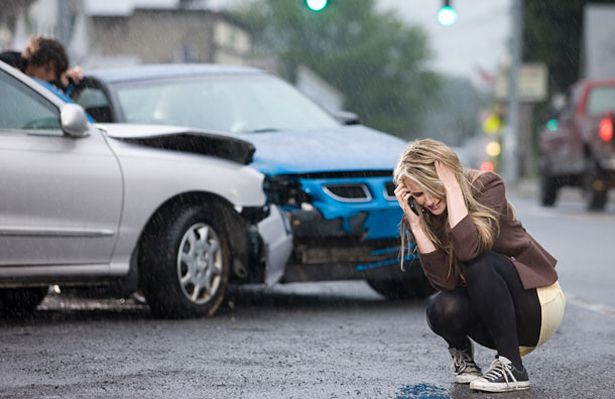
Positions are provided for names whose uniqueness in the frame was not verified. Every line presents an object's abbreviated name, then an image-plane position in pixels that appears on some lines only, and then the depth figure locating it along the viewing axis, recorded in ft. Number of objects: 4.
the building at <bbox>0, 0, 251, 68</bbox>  269.85
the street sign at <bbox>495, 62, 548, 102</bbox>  144.66
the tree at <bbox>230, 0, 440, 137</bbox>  327.67
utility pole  138.62
